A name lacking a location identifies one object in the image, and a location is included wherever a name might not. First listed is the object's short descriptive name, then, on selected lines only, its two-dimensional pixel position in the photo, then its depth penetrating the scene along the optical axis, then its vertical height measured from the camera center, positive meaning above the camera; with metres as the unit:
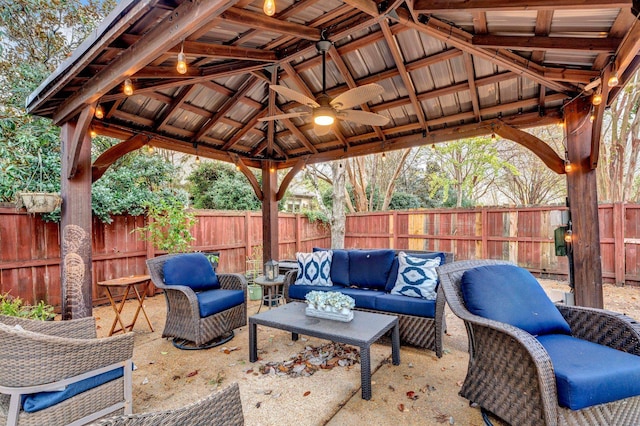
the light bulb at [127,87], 2.74 +1.15
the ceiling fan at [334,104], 2.78 +1.03
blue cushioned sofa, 3.08 -0.96
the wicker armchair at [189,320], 3.20 -1.15
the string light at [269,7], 1.73 +1.16
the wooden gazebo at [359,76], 2.34 +1.38
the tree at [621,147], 7.61 +1.46
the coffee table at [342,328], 2.34 -0.99
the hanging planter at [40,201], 3.12 +0.18
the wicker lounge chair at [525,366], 1.63 -0.95
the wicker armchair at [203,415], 0.74 -0.53
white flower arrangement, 2.79 -0.84
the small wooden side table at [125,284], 3.40 -0.75
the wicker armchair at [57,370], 1.53 -0.82
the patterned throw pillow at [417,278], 3.25 -0.75
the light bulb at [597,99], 2.84 +0.97
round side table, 4.19 -1.23
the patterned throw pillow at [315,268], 4.05 -0.76
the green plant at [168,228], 5.08 -0.22
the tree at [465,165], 9.78 +1.45
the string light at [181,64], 2.34 +1.14
